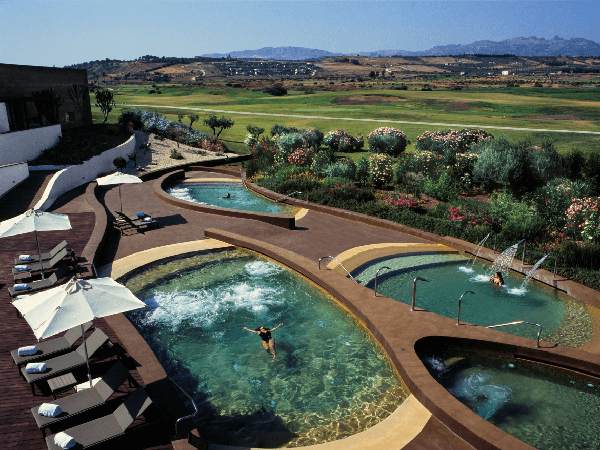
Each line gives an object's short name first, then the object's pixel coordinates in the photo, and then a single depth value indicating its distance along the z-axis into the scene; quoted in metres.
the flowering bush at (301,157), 28.64
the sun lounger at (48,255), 14.56
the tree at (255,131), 40.18
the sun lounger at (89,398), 7.85
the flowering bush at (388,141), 34.62
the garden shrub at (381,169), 25.33
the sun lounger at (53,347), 9.52
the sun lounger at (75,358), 8.98
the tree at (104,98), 47.94
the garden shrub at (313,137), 37.25
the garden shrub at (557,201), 18.52
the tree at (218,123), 43.81
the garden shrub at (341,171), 25.38
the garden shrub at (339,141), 38.53
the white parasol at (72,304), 7.87
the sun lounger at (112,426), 7.49
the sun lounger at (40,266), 13.73
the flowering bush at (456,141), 28.69
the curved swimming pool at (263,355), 9.05
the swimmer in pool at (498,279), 14.68
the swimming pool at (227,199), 23.84
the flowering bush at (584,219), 16.03
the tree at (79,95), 41.76
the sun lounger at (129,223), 19.16
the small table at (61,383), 8.82
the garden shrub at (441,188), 23.03
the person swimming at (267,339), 11.28
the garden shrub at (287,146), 30.88
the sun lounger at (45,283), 12.50
